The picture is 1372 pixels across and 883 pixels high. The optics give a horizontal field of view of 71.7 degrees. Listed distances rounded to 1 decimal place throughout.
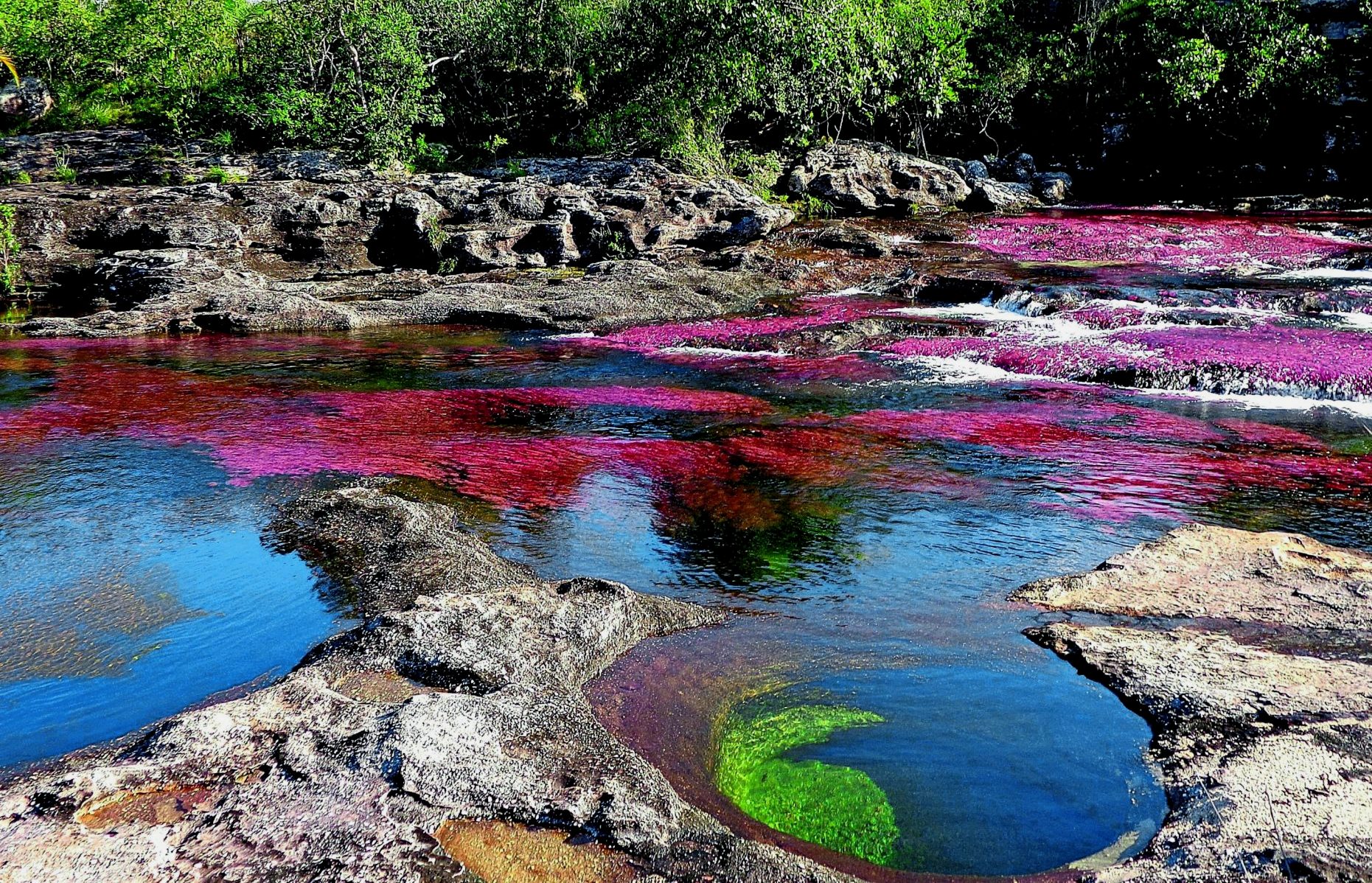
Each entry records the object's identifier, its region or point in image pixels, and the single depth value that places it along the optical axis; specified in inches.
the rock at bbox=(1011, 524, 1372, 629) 296.8
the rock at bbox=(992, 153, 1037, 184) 1868.8
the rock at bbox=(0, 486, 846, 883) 180.4
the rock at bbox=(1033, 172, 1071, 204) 1760.2
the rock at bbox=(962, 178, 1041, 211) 1641.2
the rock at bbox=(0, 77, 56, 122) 1552.7
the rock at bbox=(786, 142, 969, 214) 1608.0
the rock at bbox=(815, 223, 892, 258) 1191.6
